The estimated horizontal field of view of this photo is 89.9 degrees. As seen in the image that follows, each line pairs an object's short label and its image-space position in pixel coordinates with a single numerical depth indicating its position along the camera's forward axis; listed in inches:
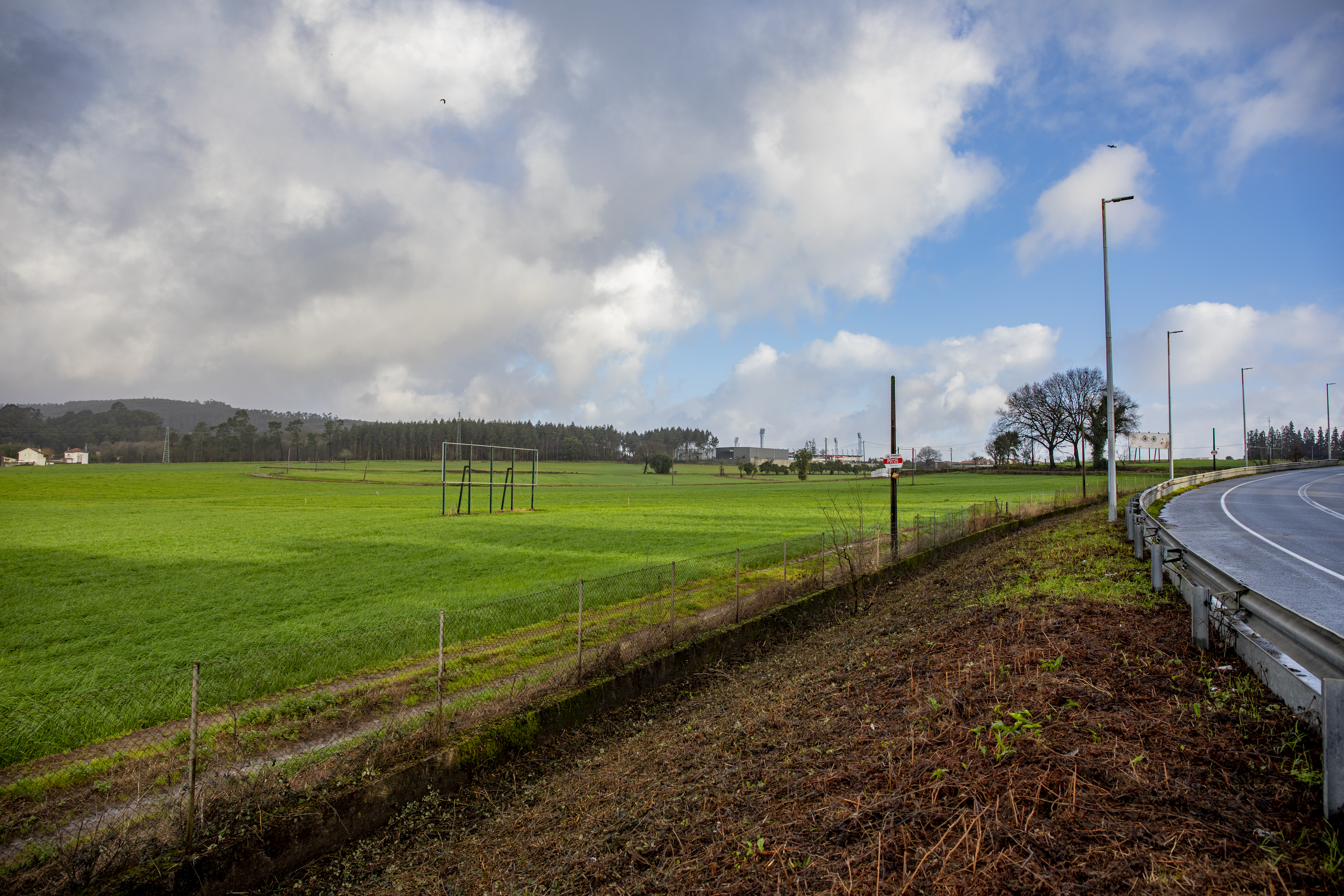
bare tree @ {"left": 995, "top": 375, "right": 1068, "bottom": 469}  4013.3
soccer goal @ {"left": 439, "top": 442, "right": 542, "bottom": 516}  1563.7
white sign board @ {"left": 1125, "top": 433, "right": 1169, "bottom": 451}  1785.2
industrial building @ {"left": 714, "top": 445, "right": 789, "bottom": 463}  7465.6
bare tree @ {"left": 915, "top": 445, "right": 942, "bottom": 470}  5654.5
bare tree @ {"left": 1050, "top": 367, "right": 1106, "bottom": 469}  3848.4
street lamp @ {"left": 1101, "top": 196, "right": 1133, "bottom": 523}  918.4
